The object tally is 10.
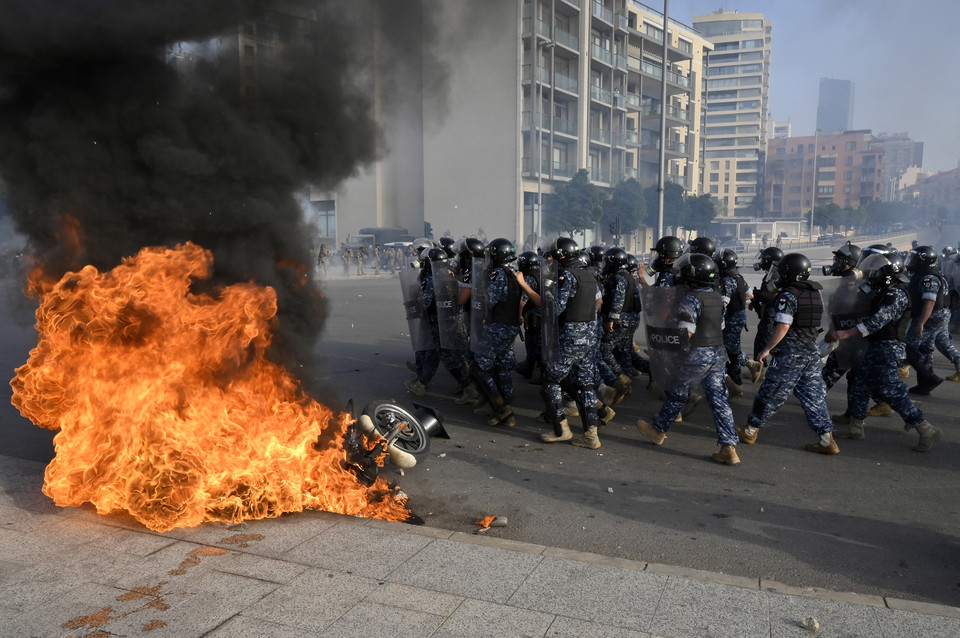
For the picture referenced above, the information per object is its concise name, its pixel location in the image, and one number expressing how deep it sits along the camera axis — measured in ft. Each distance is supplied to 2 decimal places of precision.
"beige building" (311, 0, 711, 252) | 101.04
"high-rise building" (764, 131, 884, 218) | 351.05
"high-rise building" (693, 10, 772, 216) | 356.18
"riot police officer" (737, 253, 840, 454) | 19.49
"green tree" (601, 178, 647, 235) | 137.90
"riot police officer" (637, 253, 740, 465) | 19.15
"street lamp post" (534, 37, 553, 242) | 108.69
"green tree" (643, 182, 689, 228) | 156.35
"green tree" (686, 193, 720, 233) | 164.25
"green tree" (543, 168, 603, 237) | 125.08
